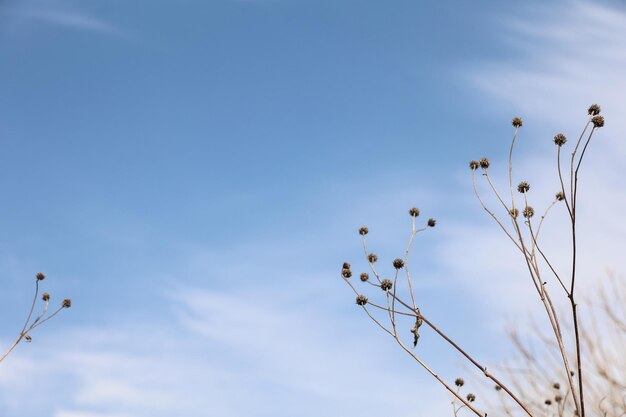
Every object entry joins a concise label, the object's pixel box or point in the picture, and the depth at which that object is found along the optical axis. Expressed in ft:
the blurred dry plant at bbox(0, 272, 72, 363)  16.33
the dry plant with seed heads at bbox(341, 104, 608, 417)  10.03
